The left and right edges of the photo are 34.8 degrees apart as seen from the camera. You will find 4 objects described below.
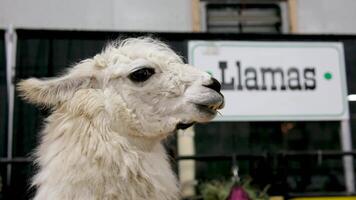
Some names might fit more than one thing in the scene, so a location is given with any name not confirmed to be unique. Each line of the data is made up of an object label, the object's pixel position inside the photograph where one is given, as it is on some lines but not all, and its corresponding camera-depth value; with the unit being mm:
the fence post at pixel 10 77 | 4041
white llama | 2023
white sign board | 4320
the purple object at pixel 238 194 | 3826
